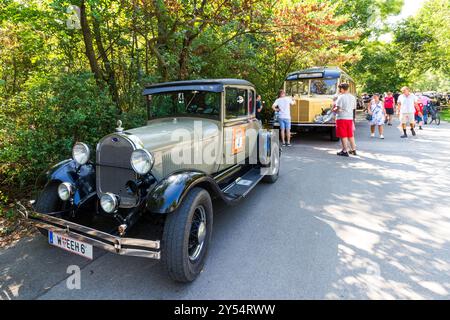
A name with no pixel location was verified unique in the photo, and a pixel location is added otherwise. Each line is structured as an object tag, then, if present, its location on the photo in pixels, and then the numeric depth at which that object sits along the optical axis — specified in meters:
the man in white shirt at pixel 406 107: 10.33
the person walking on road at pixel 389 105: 14.41
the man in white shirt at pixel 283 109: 9.16
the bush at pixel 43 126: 4.50
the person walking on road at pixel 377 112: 10.55
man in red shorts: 7.73
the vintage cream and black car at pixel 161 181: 2.63
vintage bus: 10.43
